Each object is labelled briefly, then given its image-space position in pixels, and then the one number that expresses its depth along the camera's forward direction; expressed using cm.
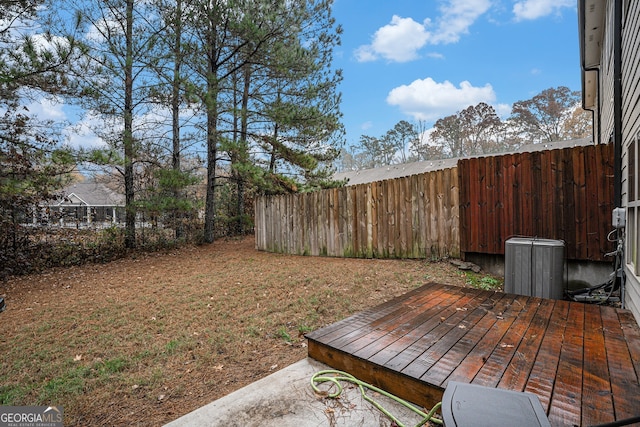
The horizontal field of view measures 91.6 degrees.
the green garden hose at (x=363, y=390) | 156
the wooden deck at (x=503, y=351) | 159
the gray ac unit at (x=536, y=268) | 358
